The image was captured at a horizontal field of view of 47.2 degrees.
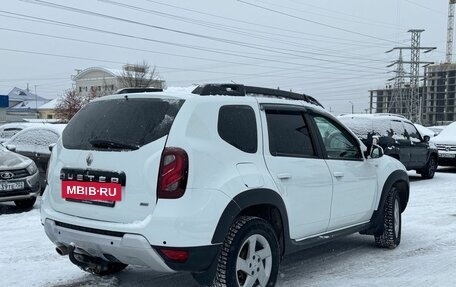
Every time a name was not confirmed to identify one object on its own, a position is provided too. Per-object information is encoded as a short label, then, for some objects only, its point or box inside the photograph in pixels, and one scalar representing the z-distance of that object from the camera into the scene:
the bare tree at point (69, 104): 57.64
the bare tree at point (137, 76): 55.45
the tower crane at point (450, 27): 106.38
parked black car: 13.10
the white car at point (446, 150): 16.19
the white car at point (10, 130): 18.39
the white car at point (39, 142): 10.77
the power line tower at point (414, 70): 66.81
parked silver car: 8.43
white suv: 3.74
